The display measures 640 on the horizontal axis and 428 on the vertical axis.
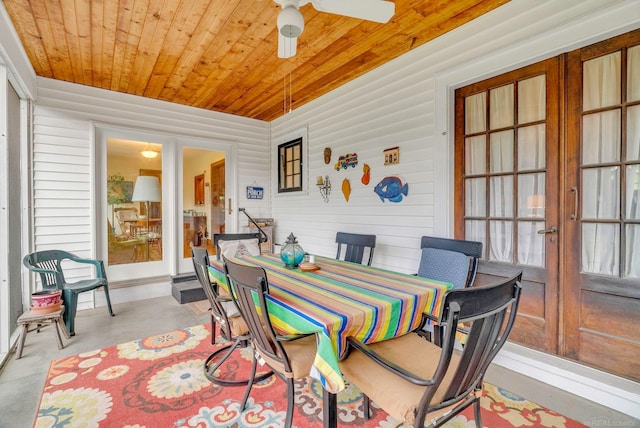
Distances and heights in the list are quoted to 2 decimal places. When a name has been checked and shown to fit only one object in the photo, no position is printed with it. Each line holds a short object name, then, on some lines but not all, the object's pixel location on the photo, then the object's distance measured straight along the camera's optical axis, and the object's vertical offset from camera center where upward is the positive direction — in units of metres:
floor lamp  4.43 +0.32
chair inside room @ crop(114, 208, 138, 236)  4.30 -0.13
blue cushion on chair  2.28 -0.44
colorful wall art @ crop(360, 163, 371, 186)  3.63 +0.46
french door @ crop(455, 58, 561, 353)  2.30 +0.25
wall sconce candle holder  4.27 +0.37
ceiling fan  1.87 +1.34
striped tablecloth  1.37 -0.50
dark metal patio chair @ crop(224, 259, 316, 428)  1.49 -0.67
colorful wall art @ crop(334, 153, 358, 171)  3.82 +0.67
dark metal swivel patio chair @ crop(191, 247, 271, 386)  2.05 -0.79
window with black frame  4.96 +0.79
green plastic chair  3.06 -0.74
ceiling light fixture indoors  4.51 +0.90
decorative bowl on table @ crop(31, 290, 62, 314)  2.70 -0.83
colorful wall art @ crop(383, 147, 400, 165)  3.28 +0.63
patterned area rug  1.81 -1.27
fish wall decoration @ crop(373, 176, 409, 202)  3.22 +0.26
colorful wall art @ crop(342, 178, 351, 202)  3.92 +0.31
